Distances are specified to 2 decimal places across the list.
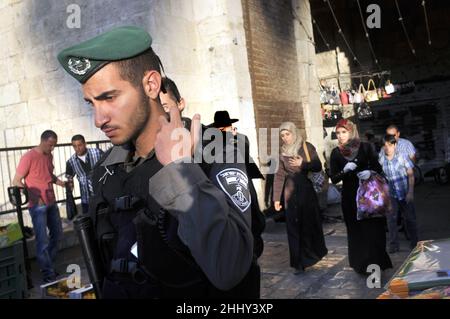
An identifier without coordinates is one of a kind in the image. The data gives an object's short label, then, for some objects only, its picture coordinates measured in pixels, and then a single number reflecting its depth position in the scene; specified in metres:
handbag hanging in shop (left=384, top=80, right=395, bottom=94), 14.09
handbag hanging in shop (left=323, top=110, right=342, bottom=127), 15.88
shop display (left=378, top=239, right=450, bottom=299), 1.88
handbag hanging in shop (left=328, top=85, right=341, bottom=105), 14.05
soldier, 1.34
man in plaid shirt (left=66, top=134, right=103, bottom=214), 7.04
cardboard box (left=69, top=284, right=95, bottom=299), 3.63
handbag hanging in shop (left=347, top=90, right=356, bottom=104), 14.28
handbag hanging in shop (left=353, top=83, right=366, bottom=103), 14.37
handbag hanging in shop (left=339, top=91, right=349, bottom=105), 14.10
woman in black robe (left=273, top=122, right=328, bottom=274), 6.04
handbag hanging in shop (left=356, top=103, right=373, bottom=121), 15.80
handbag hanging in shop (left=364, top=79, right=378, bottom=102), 14.50
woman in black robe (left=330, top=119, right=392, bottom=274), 5.40
